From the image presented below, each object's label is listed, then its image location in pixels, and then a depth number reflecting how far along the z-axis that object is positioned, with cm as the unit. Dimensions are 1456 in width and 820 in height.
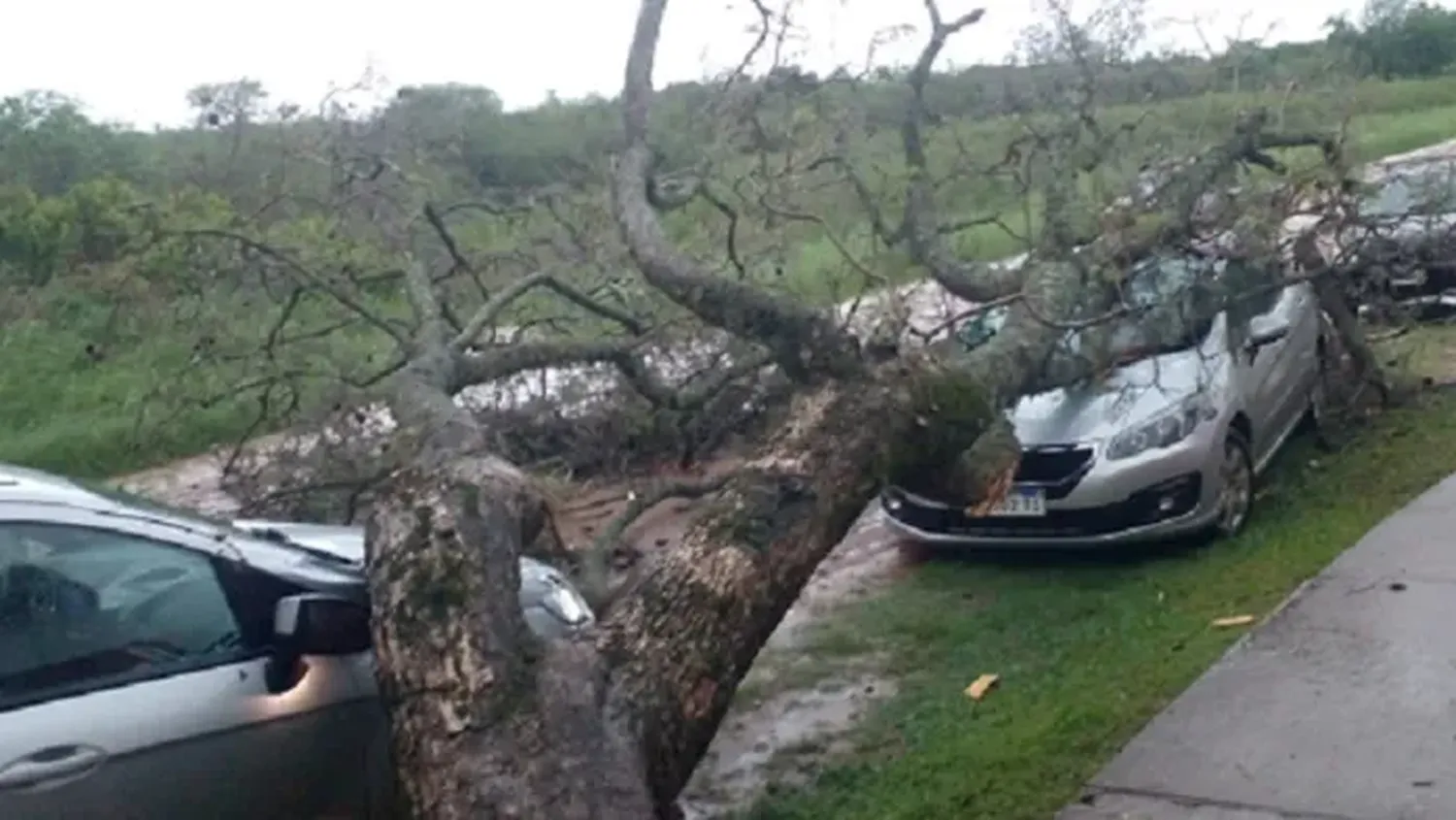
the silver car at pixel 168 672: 434
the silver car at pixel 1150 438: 924
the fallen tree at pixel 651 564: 497
